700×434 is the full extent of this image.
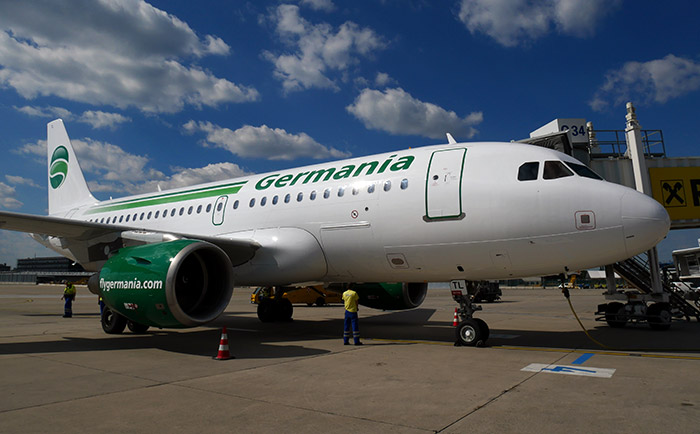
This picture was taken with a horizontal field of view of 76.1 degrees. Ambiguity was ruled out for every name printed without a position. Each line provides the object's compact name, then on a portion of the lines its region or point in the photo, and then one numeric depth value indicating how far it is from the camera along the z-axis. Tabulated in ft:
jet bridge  44.04
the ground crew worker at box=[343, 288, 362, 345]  32.07
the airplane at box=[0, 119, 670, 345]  26.43
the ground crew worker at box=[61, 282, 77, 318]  58.27
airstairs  46.75
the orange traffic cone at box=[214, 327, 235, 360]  25.91
